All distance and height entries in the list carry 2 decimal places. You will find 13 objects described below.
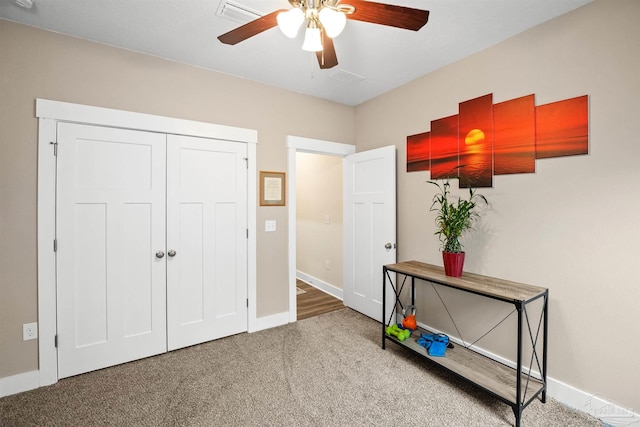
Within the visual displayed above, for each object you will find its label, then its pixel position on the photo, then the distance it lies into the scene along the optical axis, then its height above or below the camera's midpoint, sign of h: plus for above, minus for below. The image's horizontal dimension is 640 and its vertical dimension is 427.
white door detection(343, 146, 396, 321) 3.17 -0.16
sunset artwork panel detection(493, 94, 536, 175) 2.13 +0.58
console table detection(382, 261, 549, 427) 1.81 -1.15
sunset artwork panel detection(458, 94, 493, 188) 2.39 +0.60
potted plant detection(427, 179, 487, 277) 2.32 -0.11
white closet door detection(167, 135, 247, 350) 2.66 -0.28
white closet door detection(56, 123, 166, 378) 2.24 -0.29
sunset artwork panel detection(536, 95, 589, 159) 1.88 +0.57
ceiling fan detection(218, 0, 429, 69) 1.33 +0.94
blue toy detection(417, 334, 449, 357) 2.32 -1.10
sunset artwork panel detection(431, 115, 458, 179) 2.64 +0.60
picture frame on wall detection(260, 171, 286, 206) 3.11 +0.25
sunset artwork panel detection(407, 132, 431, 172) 2.89 +0.61
